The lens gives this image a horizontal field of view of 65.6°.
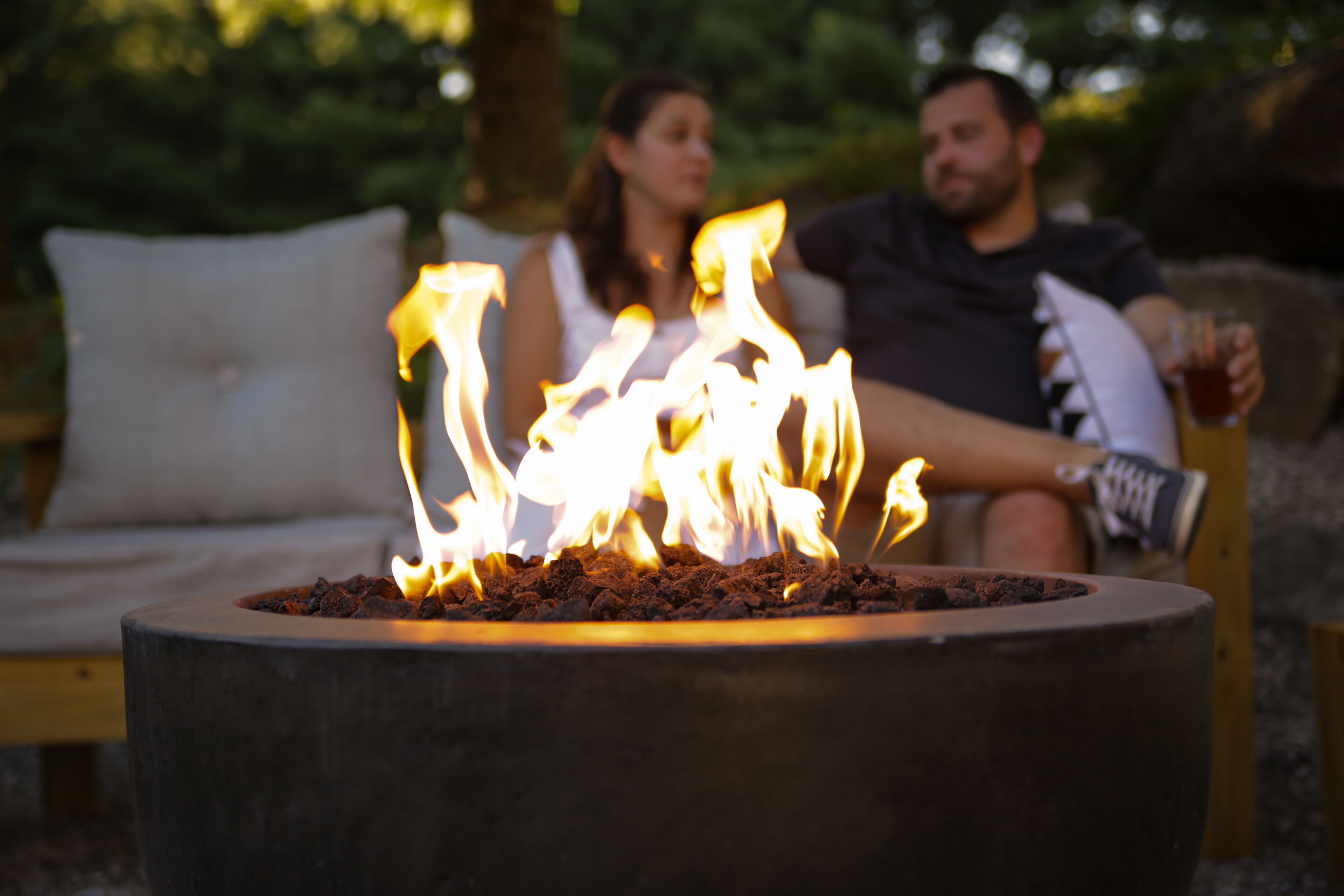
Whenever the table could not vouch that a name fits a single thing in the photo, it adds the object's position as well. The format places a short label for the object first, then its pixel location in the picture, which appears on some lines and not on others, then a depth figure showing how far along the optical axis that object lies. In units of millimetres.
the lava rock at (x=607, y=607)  909
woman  2275
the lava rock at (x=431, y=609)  933
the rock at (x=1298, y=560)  2652
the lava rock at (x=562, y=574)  1016
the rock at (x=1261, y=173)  3648
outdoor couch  1970
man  1721
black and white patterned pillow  1895
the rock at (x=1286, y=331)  3320
